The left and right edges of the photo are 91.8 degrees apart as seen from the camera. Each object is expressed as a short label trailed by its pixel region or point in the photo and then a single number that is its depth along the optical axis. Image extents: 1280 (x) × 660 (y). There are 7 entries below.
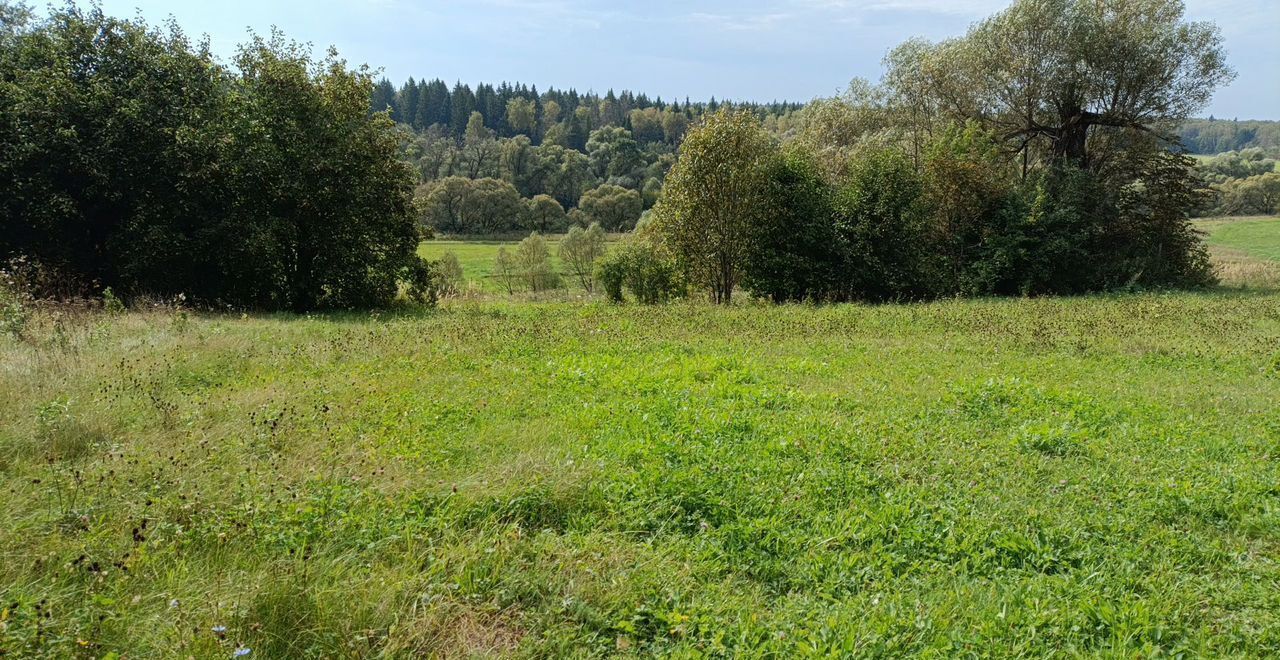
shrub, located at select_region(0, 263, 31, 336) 9.00
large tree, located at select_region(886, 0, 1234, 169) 21.44
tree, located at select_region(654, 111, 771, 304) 19.48
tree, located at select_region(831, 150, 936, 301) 20.12
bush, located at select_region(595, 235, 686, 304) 28.48
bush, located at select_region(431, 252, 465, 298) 26.37
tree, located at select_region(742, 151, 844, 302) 20.31
